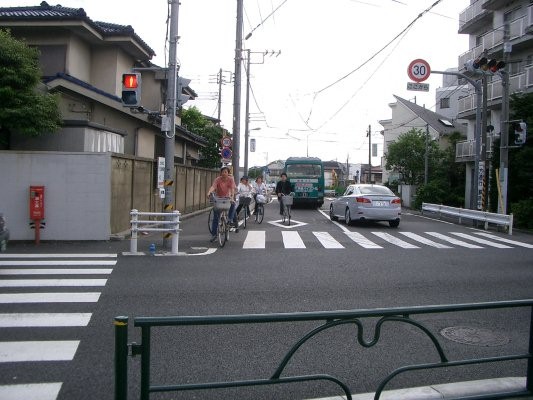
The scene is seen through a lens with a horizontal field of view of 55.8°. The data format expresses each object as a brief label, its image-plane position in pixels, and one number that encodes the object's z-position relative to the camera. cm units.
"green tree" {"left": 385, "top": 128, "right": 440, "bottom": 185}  4050
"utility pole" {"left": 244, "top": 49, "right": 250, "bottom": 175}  3028
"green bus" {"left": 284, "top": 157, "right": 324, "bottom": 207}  2922
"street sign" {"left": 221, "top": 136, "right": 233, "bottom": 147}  2247
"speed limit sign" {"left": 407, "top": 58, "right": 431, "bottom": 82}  1783
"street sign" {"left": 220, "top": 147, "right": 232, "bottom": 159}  2202
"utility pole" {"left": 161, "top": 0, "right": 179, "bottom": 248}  1212
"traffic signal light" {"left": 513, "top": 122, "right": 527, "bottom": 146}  1783
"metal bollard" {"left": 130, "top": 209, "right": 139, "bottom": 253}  1082
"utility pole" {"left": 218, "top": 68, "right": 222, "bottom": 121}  4330
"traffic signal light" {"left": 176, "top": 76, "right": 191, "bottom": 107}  1251
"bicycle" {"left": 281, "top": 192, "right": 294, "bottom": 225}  1764
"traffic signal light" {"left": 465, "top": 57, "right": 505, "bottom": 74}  1798
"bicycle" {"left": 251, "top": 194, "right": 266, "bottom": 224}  1820
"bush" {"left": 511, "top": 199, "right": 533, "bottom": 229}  1895
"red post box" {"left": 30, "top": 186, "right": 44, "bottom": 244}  1171
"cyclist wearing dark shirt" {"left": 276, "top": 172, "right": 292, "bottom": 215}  1805
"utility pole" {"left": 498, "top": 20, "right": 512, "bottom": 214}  1872
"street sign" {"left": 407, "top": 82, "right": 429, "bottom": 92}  1844
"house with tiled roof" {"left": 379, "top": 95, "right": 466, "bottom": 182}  4650
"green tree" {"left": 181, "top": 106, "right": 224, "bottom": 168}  3544
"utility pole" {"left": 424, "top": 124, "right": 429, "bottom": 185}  3505
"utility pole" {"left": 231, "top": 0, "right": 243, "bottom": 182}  2256
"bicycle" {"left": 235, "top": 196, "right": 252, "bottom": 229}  1623
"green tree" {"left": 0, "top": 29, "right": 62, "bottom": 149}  1226
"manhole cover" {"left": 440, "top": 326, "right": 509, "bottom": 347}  548
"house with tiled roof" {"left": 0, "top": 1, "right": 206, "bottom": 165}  1419
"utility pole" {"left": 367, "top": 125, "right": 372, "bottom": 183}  5479
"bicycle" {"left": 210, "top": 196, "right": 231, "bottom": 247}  1216
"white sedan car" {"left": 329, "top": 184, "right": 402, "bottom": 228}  1727
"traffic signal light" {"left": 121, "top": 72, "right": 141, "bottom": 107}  1133
